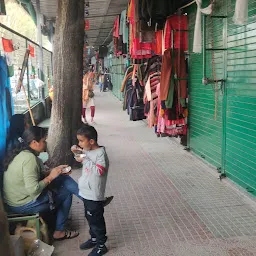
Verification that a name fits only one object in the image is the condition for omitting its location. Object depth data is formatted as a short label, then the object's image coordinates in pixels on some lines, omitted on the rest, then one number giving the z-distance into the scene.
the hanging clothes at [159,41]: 6.86
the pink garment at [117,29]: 11.04
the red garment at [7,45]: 5.30
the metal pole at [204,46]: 4.76
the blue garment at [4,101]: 3.91
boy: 3.14
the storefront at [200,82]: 4.45
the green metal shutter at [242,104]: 4.25
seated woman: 3.14
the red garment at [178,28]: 6.37
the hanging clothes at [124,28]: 9.62
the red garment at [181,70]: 6.39
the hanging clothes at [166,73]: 6.23
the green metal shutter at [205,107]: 5.29
